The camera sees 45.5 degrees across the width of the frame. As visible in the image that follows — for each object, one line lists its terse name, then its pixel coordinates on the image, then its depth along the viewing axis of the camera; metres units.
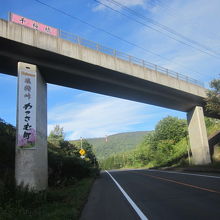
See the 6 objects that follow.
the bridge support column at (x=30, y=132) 15.04
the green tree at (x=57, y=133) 67.38
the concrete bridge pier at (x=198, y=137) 32.94
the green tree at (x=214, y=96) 27.34
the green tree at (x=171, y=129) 63.09
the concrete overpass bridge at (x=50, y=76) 15.81
